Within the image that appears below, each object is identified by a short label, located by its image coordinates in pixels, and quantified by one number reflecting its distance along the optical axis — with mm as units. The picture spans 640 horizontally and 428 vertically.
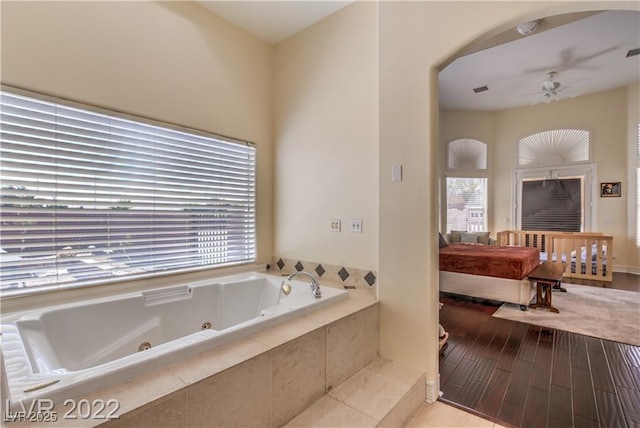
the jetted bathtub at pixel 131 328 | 1103
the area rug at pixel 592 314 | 2902
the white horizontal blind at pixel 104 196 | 1734
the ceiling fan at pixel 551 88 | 4543
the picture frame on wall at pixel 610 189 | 5508
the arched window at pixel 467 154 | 6859
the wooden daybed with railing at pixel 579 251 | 4926
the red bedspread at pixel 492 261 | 3639
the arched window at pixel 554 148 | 5955
